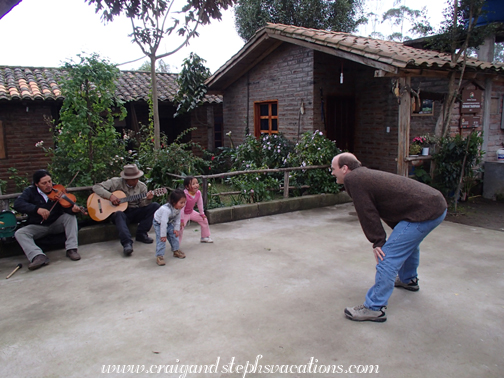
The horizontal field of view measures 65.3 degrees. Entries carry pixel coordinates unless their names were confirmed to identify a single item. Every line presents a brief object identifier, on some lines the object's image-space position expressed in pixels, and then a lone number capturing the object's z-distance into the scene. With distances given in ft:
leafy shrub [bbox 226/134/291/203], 26.61
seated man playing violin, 16.42
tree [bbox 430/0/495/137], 24.56
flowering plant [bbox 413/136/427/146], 29.25
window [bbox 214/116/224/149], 46.98
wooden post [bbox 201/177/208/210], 22.40
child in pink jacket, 18.33
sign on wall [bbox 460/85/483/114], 29.86
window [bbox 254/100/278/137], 35.76
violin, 17.29
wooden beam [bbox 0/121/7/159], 33.88
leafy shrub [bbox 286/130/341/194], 27.58
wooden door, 32.89
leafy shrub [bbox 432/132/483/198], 24.72
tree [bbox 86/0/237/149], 27.45
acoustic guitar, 18.90
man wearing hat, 18.89
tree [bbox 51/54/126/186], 19.93
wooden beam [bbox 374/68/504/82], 24.17
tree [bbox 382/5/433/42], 123.03
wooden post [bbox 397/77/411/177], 24.95
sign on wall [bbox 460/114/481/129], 30.14
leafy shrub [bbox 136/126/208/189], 23.82
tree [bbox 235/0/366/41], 63.57
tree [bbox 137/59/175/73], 157.88
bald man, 11.12
